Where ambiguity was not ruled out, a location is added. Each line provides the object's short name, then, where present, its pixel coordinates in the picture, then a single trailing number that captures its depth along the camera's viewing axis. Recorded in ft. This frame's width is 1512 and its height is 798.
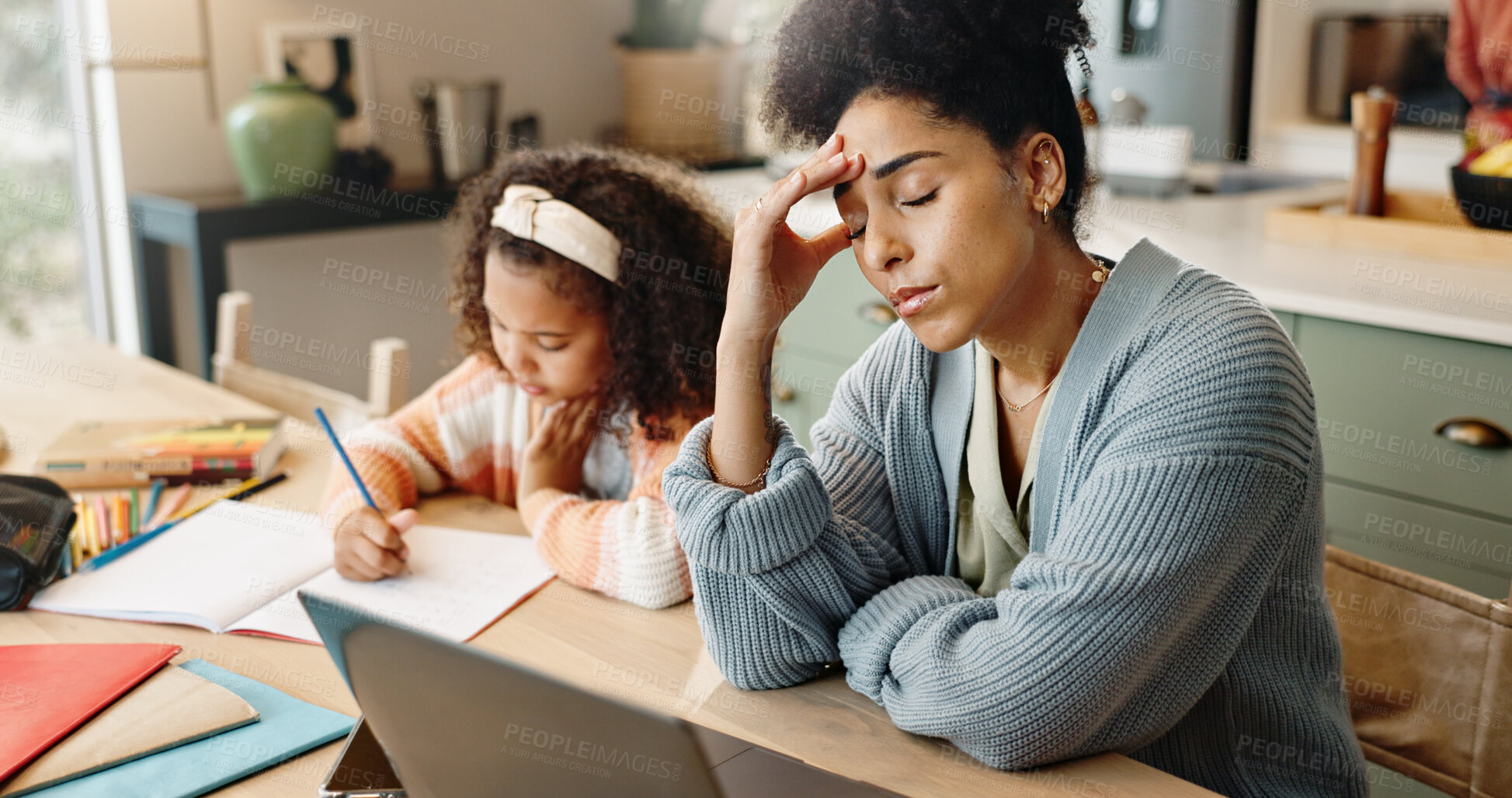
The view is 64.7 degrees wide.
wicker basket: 11.35
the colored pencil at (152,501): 4.60
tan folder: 2.92
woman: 2.76
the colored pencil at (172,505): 4.59
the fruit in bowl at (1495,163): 6.18
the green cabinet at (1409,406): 5.50
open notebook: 3.74
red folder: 3.02
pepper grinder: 6.81
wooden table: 2.83
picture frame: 9.56
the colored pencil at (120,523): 4.38
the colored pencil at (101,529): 4.28
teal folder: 2.86
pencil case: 3.79
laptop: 1.88
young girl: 4.49
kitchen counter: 5.62
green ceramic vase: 8.83
